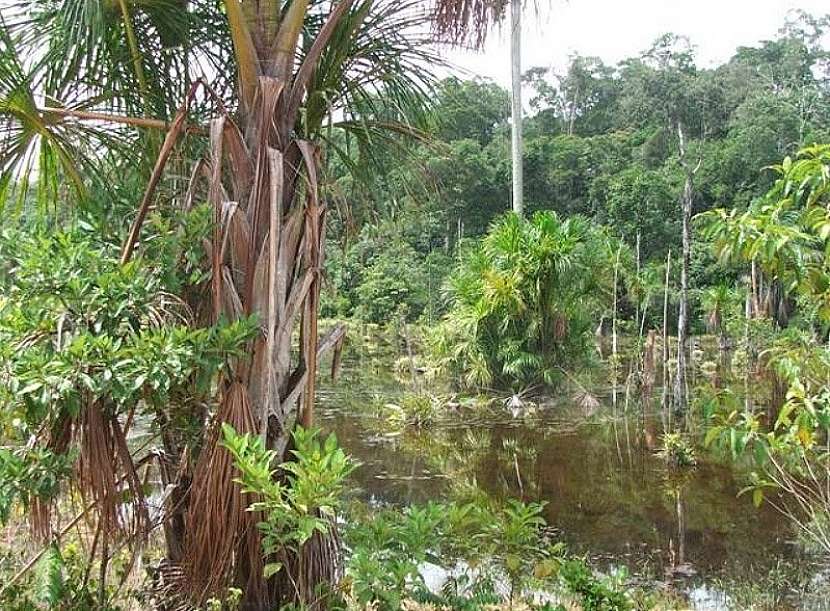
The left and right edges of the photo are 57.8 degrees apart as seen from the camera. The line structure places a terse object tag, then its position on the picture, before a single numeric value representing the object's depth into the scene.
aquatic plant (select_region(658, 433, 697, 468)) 7.22
